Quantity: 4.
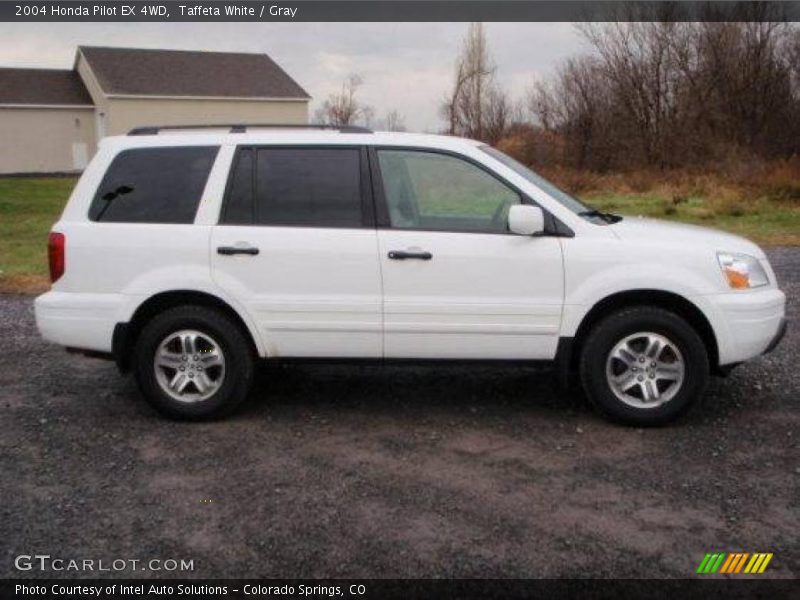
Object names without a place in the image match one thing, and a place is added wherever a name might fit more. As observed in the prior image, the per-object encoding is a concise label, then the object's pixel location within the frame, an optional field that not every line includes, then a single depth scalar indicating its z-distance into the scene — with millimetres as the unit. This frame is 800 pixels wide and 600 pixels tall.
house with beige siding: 43406
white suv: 4844
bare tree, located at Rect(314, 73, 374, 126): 46969
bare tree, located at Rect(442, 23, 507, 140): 34469
